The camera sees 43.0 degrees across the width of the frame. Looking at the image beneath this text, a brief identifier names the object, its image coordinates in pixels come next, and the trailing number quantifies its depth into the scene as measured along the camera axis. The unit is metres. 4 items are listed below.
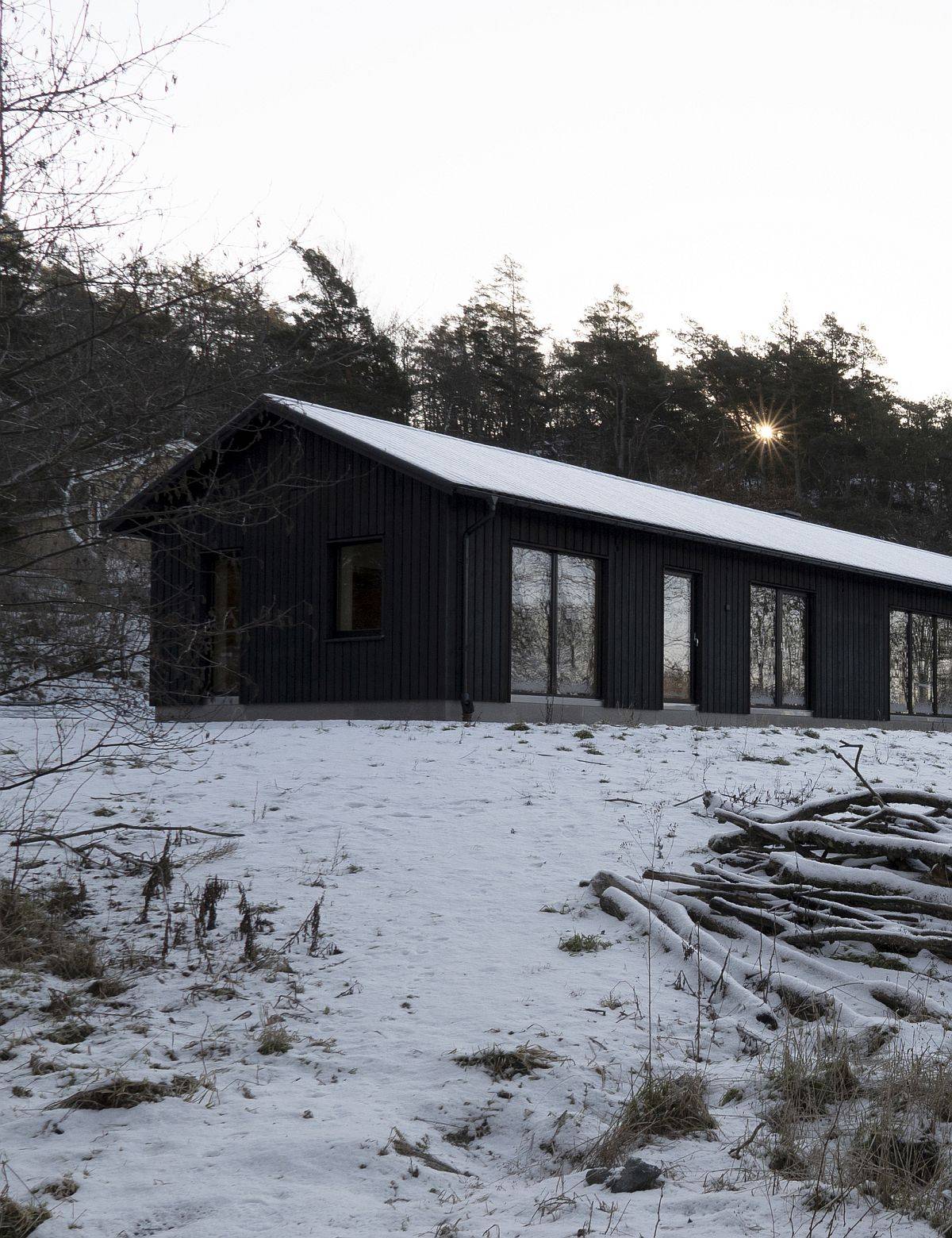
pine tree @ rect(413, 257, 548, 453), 40.16
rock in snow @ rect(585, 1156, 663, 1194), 3.65
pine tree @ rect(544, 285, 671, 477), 42.38
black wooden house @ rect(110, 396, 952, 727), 14.38
